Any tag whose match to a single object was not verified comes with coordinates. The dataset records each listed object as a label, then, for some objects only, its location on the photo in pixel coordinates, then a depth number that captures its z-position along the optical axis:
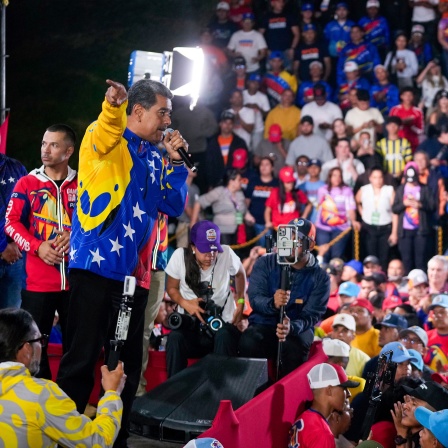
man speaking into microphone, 4.39
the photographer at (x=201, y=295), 6.52
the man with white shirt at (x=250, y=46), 14.65
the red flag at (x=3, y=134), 6.80
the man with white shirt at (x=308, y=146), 12.98
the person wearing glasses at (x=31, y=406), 3.55
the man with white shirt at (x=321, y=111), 13.37
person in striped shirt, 12.37
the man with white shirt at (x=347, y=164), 12.50
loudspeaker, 5.31
